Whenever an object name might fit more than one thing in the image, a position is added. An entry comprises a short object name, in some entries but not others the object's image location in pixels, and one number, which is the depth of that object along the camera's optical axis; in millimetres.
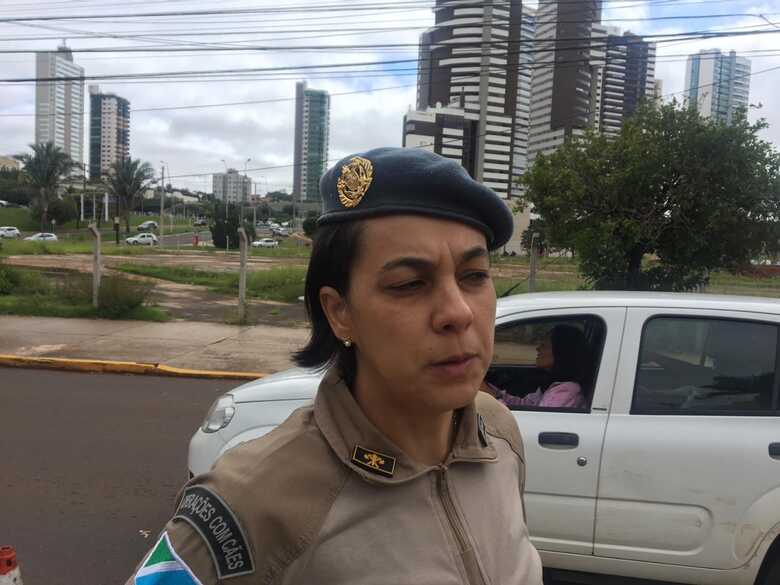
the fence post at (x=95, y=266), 11800
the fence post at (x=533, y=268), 10289
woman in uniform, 973
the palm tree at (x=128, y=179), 67875
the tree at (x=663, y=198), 8477
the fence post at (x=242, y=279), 11625
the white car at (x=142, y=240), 62475
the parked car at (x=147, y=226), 90812
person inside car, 3229
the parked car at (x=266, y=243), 65900
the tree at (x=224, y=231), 56031
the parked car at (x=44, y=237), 60406
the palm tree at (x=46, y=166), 66500
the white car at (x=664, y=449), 2877
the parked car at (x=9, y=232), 66250
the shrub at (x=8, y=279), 14914
